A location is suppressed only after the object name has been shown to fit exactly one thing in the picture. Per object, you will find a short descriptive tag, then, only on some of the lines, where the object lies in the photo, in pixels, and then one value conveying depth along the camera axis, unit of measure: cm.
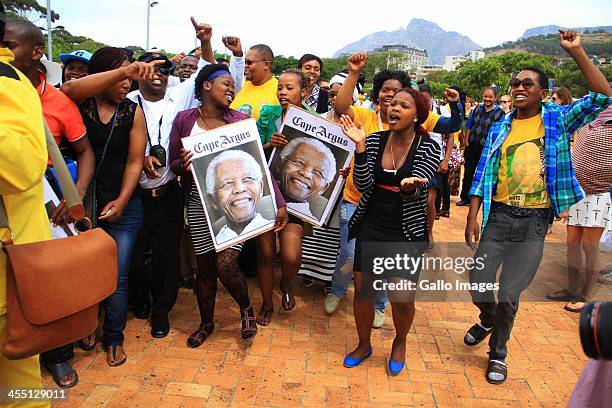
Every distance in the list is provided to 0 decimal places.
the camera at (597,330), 111
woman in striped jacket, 309
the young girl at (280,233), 386
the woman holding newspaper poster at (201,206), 341
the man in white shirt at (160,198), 347
